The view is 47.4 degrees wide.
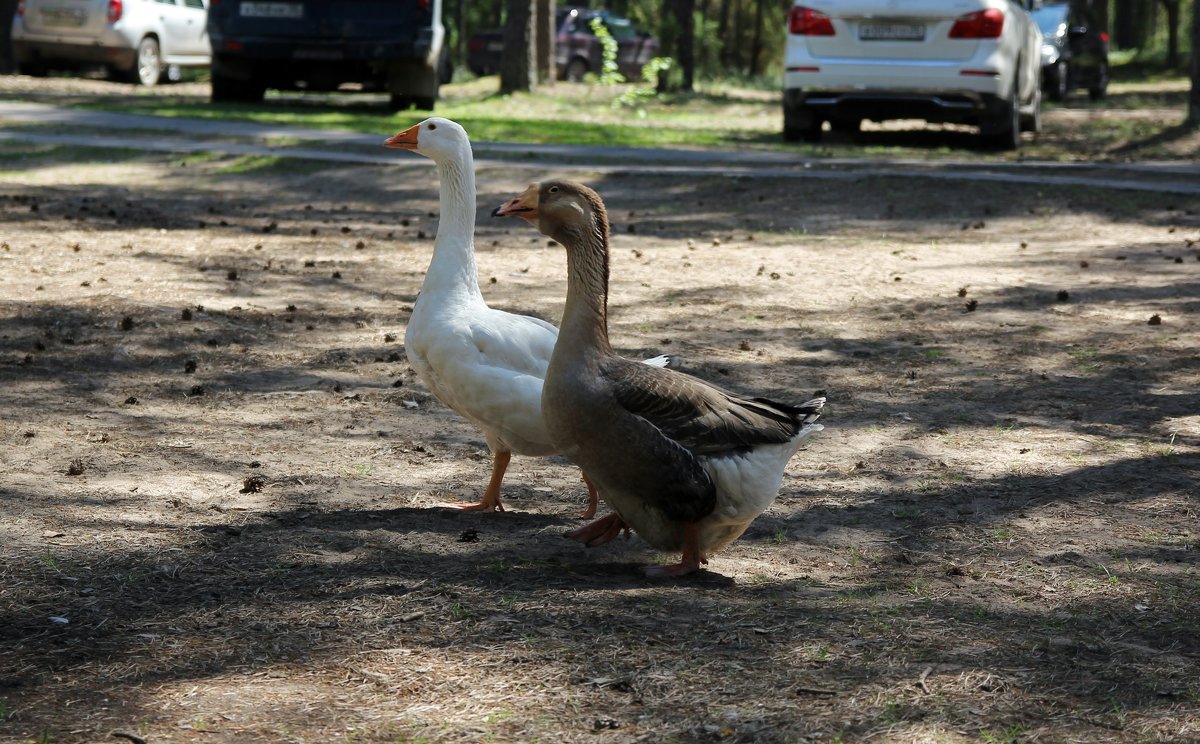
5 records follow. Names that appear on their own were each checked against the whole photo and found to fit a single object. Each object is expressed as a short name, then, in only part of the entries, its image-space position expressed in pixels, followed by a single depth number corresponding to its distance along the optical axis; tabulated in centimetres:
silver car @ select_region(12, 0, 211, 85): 2469
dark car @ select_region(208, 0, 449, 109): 1881
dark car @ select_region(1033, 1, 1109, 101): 2800
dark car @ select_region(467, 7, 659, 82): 3488
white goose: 514
